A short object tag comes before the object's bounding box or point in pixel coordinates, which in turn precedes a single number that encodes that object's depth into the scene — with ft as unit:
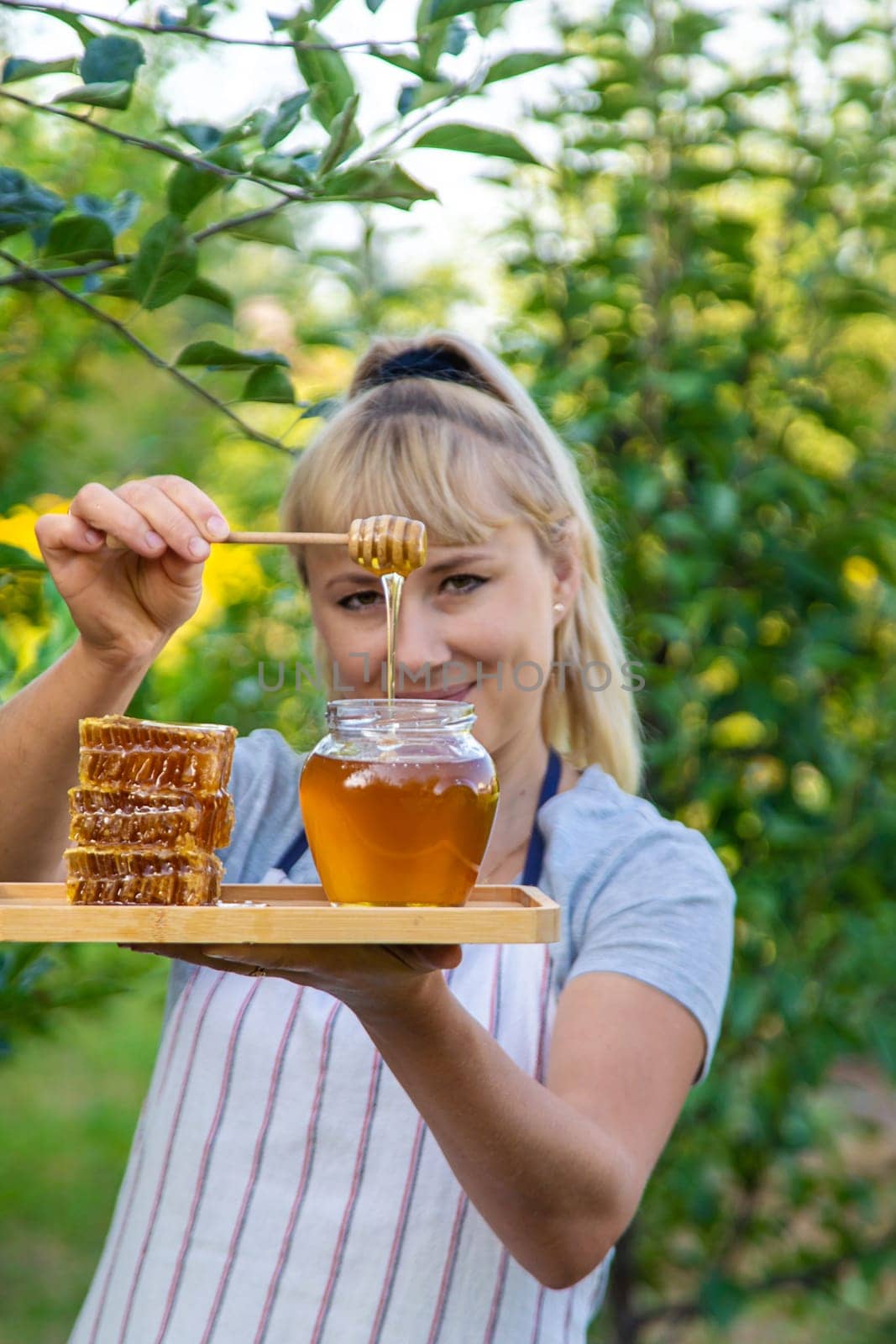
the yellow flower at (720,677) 10.66
